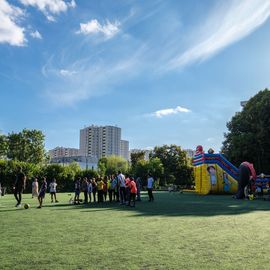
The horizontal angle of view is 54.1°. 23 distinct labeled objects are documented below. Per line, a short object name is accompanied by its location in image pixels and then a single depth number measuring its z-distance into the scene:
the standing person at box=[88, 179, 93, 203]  17.68
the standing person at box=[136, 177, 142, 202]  17.89
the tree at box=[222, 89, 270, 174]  31.66
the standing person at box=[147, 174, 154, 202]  18.06
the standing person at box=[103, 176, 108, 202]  18.04
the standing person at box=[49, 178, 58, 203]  18.44
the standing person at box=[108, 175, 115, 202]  18.28
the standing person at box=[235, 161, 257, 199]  20.55
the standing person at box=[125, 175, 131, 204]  15.35
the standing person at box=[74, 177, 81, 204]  16.62
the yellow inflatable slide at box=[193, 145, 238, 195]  25.35
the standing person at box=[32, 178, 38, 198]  23.78
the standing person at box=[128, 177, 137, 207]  14.69
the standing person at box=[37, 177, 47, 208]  14.10
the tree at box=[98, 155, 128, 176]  72.05
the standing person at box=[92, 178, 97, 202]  18.39
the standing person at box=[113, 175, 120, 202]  17.96
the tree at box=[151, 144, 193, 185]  54.97
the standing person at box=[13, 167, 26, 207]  13.34
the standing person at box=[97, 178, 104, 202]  17.72
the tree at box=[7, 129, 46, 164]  55.11
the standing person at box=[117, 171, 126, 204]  16.38
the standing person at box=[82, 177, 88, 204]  17.35
